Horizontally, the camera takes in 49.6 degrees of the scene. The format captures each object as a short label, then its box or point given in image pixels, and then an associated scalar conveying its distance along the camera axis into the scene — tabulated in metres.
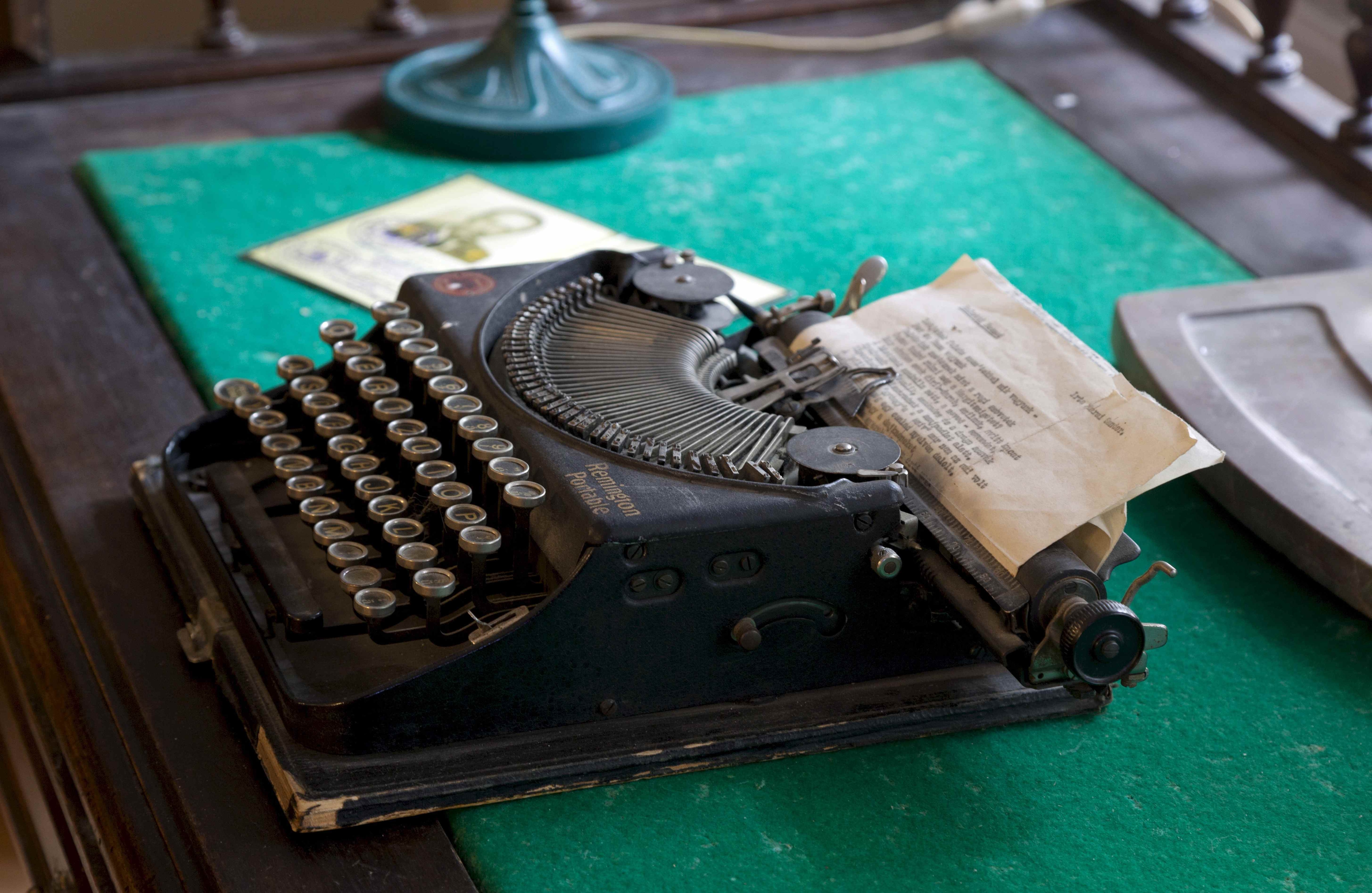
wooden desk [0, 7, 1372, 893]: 1.13
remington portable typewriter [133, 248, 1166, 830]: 1.09
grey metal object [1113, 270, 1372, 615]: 1.44
